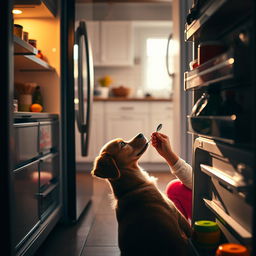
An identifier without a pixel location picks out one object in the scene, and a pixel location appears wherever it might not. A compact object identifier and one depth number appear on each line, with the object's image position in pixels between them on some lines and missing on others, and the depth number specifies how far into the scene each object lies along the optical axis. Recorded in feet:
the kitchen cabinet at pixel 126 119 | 16.29
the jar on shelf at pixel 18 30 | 6.38
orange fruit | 7.72
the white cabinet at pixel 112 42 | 17.83
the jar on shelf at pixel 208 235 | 4.42
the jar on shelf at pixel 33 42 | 7.63
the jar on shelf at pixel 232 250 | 3.38
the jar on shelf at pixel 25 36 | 6.95
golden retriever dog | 4.92
